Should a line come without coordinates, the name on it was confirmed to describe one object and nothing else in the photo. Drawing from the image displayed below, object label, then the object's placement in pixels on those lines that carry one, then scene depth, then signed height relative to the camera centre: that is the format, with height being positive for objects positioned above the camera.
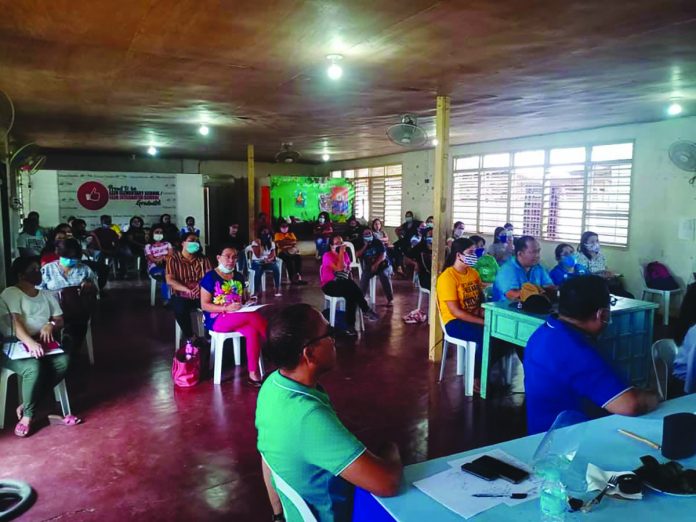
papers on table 1.38 -0.79
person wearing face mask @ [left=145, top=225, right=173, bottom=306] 7.26 -0.76
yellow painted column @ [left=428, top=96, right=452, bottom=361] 4.88 -0.04
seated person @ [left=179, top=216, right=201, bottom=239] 9.69 -0.40
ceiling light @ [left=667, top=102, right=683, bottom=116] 5.86 +1.14
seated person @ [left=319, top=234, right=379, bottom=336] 6.09 -0.94
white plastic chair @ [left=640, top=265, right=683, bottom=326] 6.81 -1.19
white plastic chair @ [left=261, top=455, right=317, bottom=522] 1.52 -0.86
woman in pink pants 4.43 -0.90
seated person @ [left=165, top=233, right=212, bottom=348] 5.10 -0.74
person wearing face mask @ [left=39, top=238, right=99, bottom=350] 4.61 -0.75
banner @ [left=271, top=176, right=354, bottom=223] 13.95 +0.20
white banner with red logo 10.84 +0.17
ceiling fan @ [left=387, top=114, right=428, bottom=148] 5.30 +0.73
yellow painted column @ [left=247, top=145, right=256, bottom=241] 9.59 +0.23
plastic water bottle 1.32 -0.75
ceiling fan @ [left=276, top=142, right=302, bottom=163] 7.55 +0.70
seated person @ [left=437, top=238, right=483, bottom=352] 4.18 -0.75
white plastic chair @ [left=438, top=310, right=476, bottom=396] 4.19 -1.23
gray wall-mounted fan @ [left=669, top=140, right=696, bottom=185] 6.35 +0.64
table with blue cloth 1.36 -0.80
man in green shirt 1.44 -0.65
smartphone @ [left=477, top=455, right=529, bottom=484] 1.50 -0.77
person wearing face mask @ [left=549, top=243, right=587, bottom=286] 5.43 -0.62
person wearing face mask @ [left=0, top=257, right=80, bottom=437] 3.46 -0.91
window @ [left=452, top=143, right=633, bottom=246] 7.82 +0.25
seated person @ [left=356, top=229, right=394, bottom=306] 7.47 -0.84
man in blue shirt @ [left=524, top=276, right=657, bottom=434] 1.94 -0.62
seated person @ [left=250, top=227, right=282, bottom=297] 8.13 -0.86
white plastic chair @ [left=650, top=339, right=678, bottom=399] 2.86 -0.82
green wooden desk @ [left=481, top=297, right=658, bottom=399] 3.54 -0.87
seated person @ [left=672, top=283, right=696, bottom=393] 2.93 -0.91
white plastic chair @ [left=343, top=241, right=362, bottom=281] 7.53 -0.71
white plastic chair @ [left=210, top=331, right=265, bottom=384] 4.43 -1.23
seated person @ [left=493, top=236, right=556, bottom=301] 4.21 -0.54
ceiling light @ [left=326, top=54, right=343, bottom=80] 3.89 +1.10
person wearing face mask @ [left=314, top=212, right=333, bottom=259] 9.51 -0.56
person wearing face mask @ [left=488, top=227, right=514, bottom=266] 7.75 -0.62
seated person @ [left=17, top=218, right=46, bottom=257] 7.44 -0.50
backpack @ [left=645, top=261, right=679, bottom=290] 6.90 -0.94
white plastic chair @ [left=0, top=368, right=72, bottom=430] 3.51 -1.34
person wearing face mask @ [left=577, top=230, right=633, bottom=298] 6.41 -0.59
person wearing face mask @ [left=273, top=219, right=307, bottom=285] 9.28 -0.85
